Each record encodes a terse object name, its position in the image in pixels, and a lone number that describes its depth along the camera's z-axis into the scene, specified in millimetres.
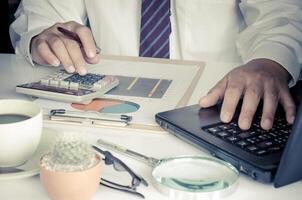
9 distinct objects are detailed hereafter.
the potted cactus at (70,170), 715
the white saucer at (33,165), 788
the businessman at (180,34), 1152
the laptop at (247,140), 772
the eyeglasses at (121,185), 787
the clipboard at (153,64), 961
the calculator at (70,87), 1035
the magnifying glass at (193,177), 760
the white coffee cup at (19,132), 776
